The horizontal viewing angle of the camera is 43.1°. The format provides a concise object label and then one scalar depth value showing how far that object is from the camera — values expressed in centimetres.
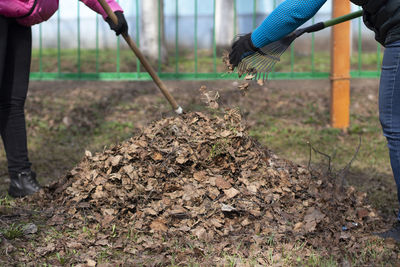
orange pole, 594
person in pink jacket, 362
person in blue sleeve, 272
